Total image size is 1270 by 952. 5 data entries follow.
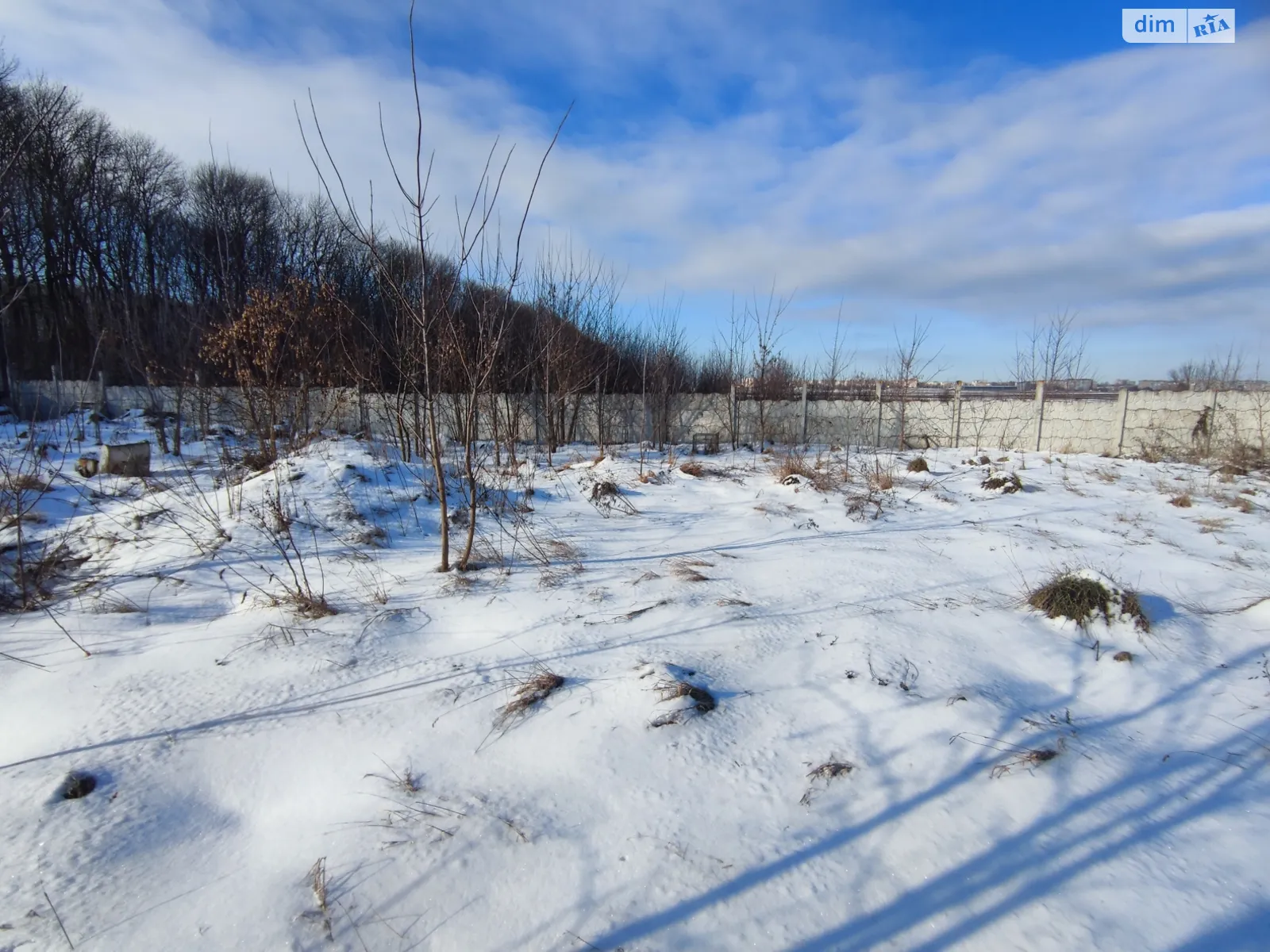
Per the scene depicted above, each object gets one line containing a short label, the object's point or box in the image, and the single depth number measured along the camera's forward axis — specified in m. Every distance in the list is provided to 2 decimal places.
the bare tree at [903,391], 12.93
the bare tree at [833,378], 13.59
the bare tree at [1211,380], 13.00
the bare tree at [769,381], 14.01
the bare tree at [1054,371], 14.53
